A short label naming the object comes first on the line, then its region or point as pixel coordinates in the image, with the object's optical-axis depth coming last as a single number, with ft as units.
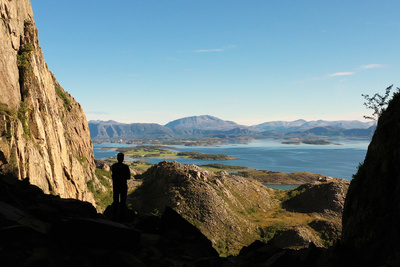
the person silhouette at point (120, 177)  51.60
